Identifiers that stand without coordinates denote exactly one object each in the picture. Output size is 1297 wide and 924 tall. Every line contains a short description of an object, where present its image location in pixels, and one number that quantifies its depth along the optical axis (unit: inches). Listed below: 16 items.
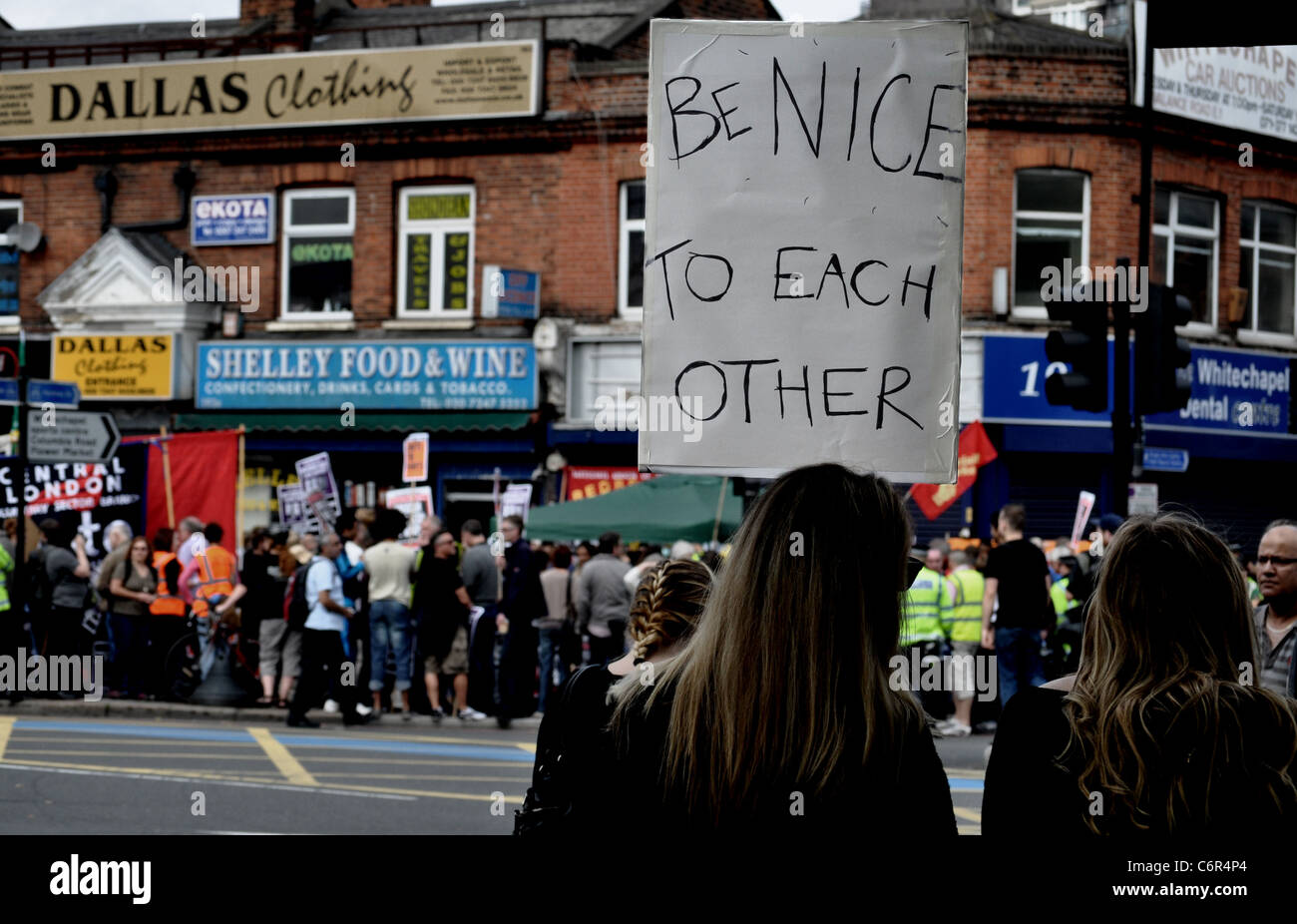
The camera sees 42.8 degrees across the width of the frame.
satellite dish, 954.1
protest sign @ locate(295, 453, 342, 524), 839.7
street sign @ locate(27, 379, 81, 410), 623.2
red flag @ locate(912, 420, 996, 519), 727.1
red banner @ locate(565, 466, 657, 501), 862.5
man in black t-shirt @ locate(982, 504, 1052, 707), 526.6
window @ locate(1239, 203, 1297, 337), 922.1
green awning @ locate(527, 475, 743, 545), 631.2
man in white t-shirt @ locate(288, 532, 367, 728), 585.6
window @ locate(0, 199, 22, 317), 973.2
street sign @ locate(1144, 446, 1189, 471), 821.9
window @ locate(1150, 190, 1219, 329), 884.0
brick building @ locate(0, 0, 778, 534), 879.1
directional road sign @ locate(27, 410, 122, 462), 647.8
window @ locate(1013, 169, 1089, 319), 850.8
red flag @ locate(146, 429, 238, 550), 766.5
